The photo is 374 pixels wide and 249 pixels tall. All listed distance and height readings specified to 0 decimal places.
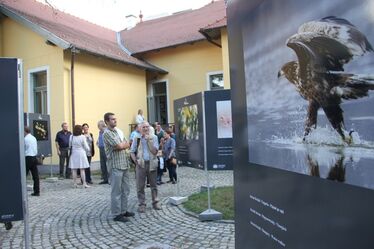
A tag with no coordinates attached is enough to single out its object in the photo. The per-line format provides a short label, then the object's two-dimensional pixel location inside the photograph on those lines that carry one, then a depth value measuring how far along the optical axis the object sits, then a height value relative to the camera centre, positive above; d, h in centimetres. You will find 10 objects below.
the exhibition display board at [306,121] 116 +3
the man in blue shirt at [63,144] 1241 -14
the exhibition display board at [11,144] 430 -3
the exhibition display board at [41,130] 1218 +34
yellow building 1474 +328
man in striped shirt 646 -52
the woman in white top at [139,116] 1666 +90
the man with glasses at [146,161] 713 -46
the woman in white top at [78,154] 1022 -40
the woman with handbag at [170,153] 991 -47
